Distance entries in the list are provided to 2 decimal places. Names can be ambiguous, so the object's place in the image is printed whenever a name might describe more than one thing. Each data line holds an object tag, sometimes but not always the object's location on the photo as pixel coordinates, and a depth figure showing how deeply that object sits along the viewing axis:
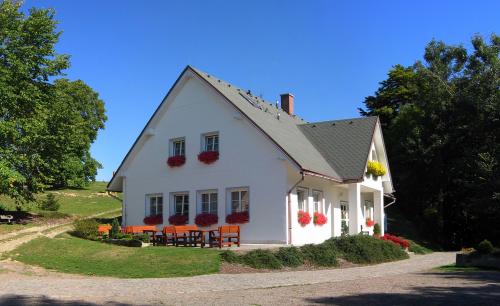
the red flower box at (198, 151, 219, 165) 23.45
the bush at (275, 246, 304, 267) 16.70
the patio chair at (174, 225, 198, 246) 20.11
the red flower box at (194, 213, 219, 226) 22.75
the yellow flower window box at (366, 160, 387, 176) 27.52
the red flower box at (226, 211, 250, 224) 22.00
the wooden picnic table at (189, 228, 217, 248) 19.53
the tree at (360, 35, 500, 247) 33.38
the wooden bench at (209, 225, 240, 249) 19.02
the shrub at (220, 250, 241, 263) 16.30
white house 21.70
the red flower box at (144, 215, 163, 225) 24.72
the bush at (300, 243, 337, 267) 17.41
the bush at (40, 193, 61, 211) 35.00
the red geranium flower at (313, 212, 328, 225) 23.31
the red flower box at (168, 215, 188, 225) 23.80
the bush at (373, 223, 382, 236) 28.89
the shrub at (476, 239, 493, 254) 17.36
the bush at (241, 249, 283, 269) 16.22
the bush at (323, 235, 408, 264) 18.97
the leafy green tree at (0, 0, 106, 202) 23.73
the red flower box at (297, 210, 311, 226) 21.89
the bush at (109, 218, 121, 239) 21.08
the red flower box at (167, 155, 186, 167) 24.48
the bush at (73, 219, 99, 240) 21.78
